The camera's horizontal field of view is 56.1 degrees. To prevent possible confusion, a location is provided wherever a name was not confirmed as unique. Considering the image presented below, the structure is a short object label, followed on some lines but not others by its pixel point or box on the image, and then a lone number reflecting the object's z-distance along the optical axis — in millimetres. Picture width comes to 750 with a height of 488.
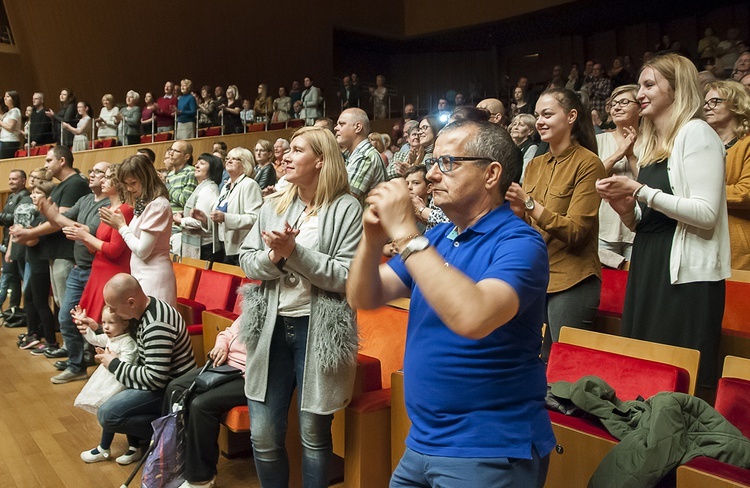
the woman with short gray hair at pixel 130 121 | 9625
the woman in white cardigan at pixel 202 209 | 4625
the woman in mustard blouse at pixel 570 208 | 2168
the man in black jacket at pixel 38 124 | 9648
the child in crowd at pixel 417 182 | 3174
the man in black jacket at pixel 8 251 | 5105
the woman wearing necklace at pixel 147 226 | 3086
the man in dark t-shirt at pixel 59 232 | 4312
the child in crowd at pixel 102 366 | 2667
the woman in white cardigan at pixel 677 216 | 1831
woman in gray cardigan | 1965
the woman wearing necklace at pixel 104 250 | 3418
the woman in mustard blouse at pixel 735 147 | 2525
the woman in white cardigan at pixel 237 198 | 4301
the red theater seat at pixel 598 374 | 1682
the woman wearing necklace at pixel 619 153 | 2819
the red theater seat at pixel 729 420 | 1352
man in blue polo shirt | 1096
